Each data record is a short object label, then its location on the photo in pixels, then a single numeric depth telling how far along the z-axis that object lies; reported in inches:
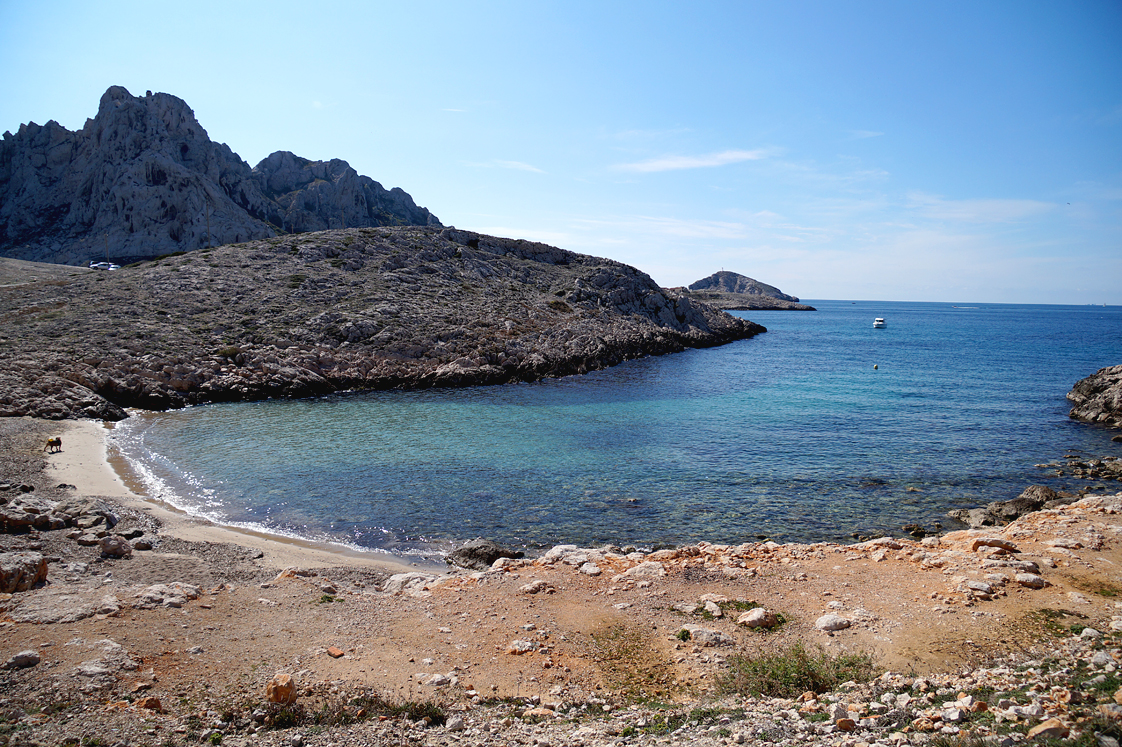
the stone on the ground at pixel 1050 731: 219.8
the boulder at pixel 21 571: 364.8
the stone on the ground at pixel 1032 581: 399.9
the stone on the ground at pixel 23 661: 281.6
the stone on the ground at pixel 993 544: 473.4
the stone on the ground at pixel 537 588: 437.7
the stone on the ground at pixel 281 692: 274.5
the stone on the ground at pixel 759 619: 373.4
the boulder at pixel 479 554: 548.7
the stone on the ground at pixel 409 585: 446.3
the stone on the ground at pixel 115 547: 472.4
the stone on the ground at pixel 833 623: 363.3
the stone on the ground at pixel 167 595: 369.1
